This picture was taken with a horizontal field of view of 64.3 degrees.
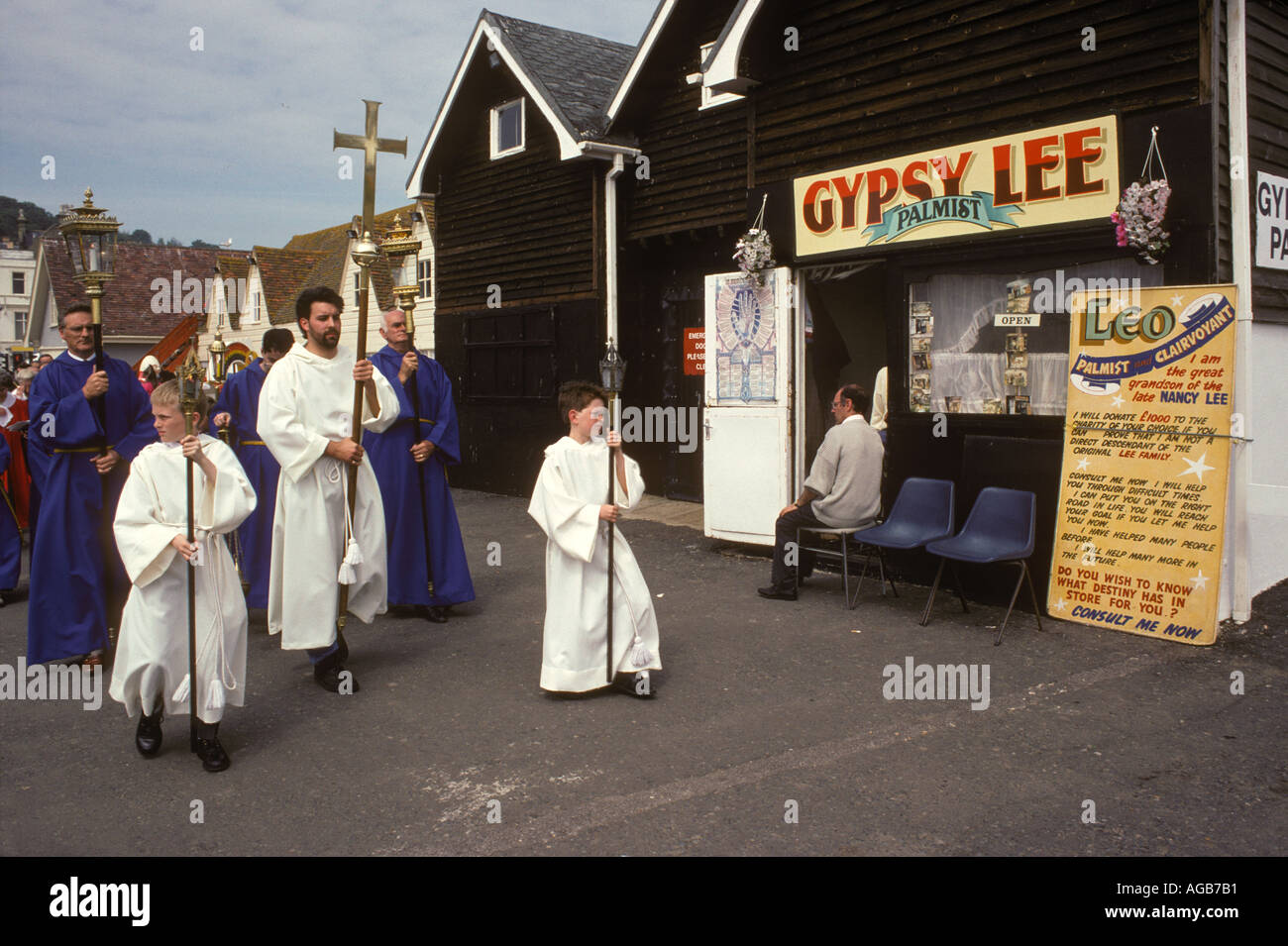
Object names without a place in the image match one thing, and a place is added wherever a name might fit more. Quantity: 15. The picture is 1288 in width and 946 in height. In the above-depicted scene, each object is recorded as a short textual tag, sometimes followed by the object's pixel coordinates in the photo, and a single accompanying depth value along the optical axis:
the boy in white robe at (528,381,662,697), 5.53
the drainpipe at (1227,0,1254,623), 6.57
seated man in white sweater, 7.63
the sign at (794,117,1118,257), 7.01
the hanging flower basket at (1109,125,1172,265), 6.47
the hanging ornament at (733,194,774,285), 9.20
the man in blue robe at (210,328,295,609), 7.66
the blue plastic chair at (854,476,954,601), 7.46
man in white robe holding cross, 5.71
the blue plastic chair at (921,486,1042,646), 6.73
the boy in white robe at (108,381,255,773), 4.65
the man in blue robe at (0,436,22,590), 8.58
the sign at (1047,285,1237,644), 6.31
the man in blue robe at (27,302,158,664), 6.43
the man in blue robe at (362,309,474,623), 7.60
